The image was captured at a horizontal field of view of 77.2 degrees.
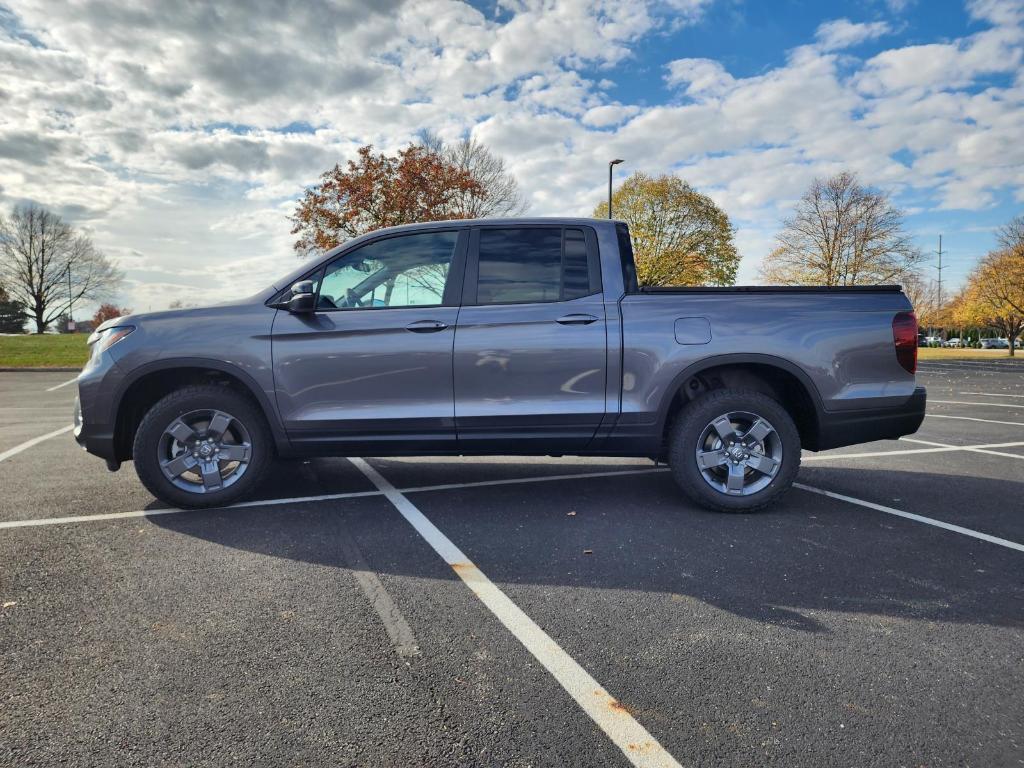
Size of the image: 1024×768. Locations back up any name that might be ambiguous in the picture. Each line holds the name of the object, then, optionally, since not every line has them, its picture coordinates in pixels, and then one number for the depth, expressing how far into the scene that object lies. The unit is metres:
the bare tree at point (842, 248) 37.38
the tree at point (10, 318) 59.47
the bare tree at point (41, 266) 51.69
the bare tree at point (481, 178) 29.33
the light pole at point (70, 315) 55.29
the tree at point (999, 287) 40.97
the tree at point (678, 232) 40.00
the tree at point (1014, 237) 42.88
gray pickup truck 4.28
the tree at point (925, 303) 67.34
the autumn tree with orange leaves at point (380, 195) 23.62
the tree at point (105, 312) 67.69
